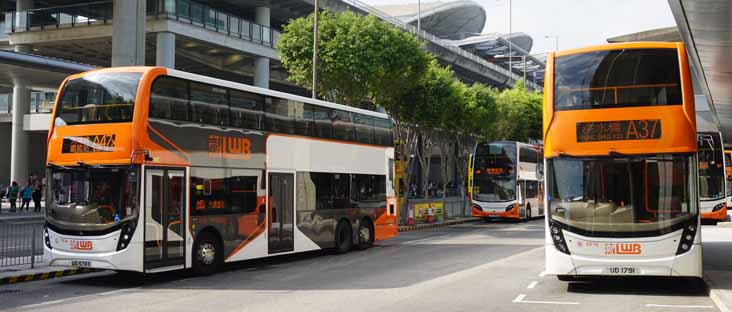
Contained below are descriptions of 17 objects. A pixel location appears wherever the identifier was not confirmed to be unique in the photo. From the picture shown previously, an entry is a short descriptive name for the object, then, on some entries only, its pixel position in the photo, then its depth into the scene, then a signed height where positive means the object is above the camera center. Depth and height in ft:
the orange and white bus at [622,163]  39.60 +1.33
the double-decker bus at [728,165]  132.30 +4.10
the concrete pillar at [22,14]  129.70 +29.28
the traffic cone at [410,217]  106.63 -3.78
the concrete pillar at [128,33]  102.42 +20.65
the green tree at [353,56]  92.12 +15.93
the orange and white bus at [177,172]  44.88 +1.08
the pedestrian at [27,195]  119.96 -0.83
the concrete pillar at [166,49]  118.83 +21.21
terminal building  103.91 +24.08
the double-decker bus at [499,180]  118.21 +1.39
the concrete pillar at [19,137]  145.69 +9.76
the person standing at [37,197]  119.85 -1.13
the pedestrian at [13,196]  119.44 -0.98
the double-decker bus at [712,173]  101.50 +2.06
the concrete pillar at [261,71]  138.10 +20.84
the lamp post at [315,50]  89.20 +15.79
